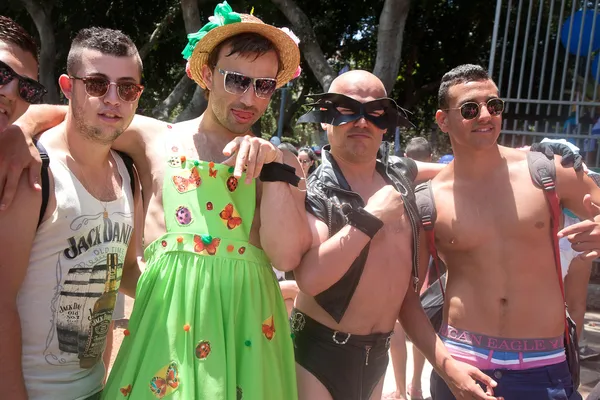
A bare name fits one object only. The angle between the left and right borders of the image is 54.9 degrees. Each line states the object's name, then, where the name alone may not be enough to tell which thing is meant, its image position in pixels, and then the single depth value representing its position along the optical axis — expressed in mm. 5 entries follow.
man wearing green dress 2043
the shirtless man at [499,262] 2916
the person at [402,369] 4685
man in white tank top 1882
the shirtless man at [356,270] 2428
